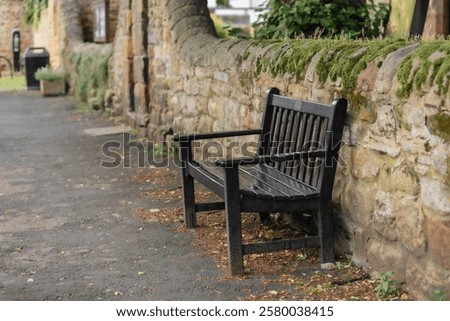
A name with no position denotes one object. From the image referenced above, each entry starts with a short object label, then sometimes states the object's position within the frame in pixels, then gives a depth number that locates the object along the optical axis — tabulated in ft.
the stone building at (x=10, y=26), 83.10
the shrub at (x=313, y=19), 23.86
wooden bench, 12.99
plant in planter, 52.29
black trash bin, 57.16
